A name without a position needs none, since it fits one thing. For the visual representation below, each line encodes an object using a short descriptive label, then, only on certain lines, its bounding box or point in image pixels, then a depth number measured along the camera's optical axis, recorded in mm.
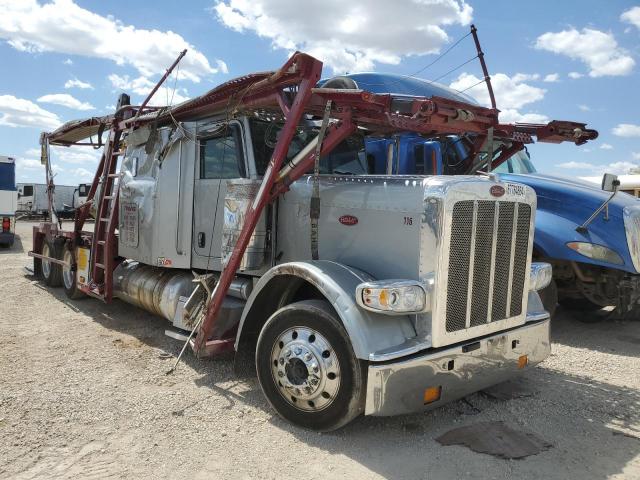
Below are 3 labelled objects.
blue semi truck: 6051
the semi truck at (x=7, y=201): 15906
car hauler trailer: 3521
